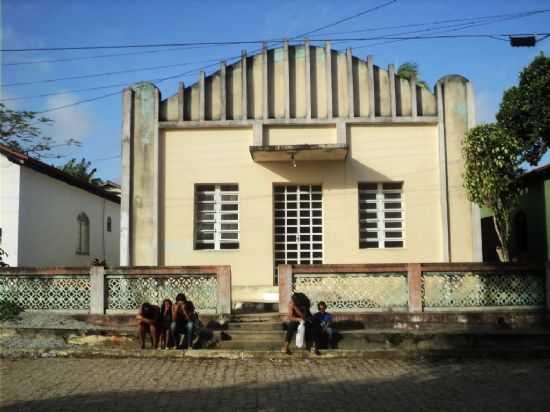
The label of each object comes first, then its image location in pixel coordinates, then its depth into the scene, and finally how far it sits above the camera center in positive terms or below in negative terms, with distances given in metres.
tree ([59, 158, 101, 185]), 41.88 +6.76
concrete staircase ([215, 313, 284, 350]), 10.58 -1.28
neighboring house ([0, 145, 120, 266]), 16.28 +1.54
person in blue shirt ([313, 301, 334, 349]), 10.39 -1.06
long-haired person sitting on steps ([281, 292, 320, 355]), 10.16 -1.00
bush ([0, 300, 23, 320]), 11.55 -0.86
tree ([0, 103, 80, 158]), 27.81 +6.53
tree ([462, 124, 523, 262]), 12.81 +1.90
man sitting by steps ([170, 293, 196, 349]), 10.42 -0.98
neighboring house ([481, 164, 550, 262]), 16.83 +1.18
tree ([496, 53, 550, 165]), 17.45 +4.41
